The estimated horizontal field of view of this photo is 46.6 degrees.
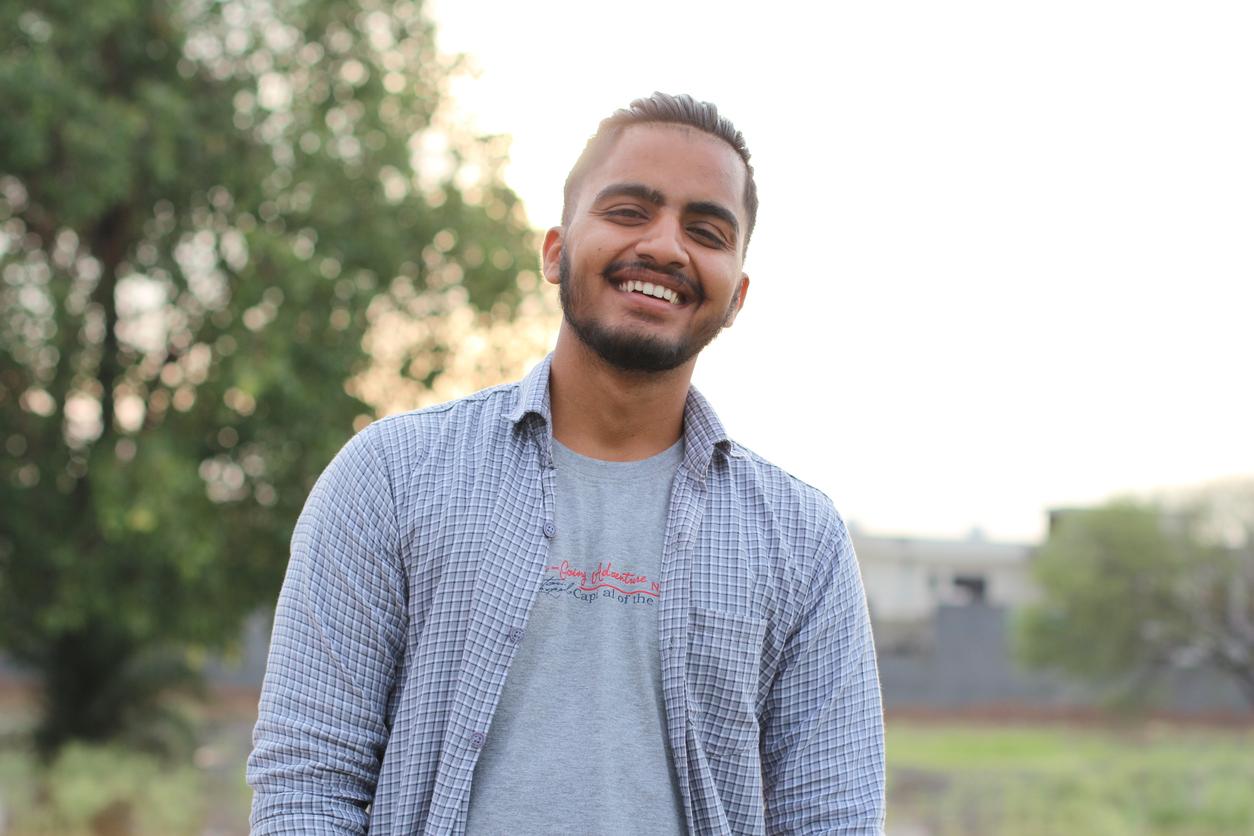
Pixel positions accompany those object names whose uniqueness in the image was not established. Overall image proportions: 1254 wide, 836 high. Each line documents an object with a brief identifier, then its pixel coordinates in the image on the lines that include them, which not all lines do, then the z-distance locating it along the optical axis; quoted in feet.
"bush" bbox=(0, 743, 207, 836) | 42.06
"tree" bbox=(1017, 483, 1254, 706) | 79.41
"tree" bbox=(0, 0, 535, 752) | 35.99
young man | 6.34
